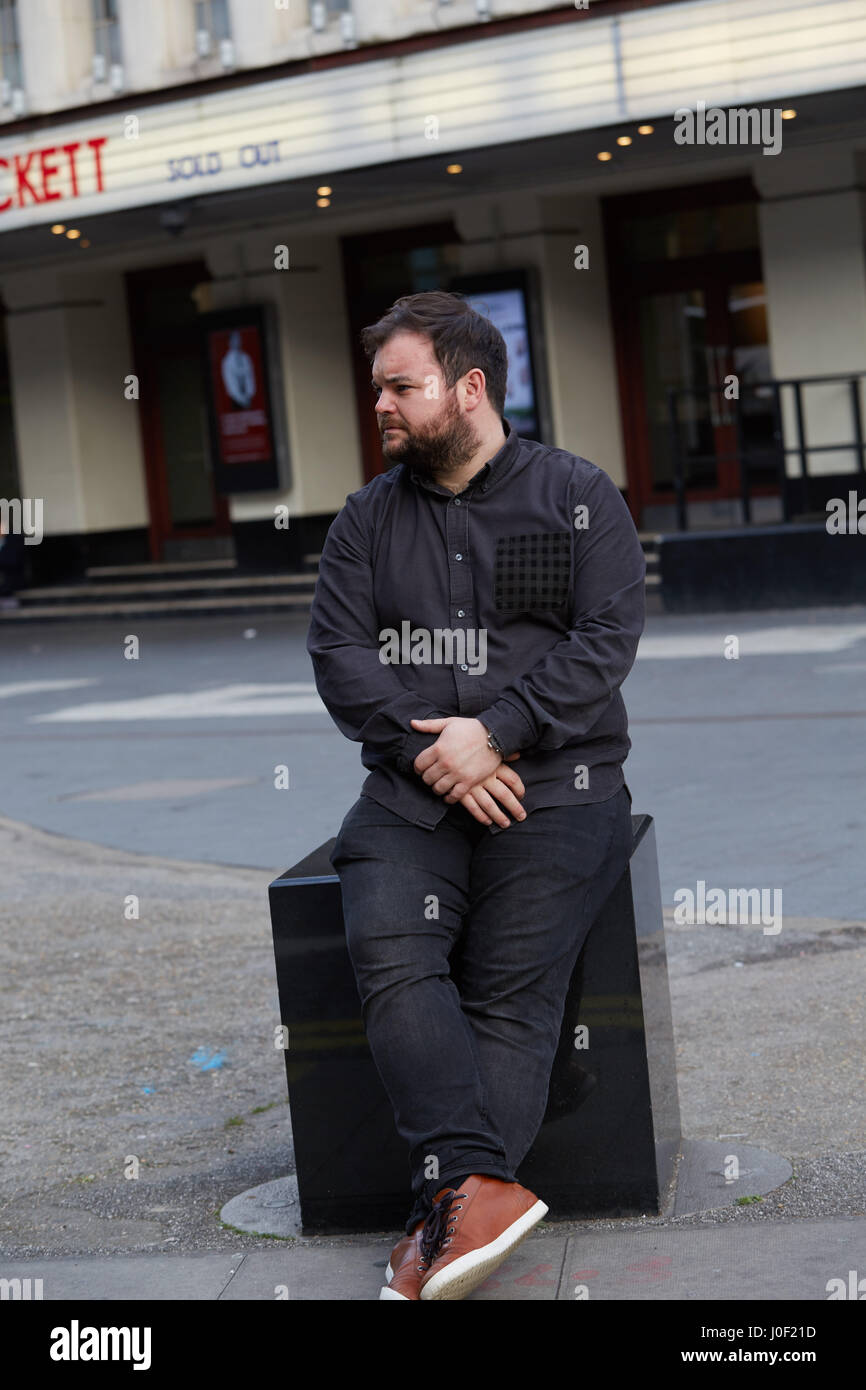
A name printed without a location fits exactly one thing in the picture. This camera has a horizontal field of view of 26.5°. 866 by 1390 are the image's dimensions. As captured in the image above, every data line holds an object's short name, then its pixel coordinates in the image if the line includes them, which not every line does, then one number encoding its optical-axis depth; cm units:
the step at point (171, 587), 1997
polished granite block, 373
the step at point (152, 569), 2186
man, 343
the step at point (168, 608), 1947
